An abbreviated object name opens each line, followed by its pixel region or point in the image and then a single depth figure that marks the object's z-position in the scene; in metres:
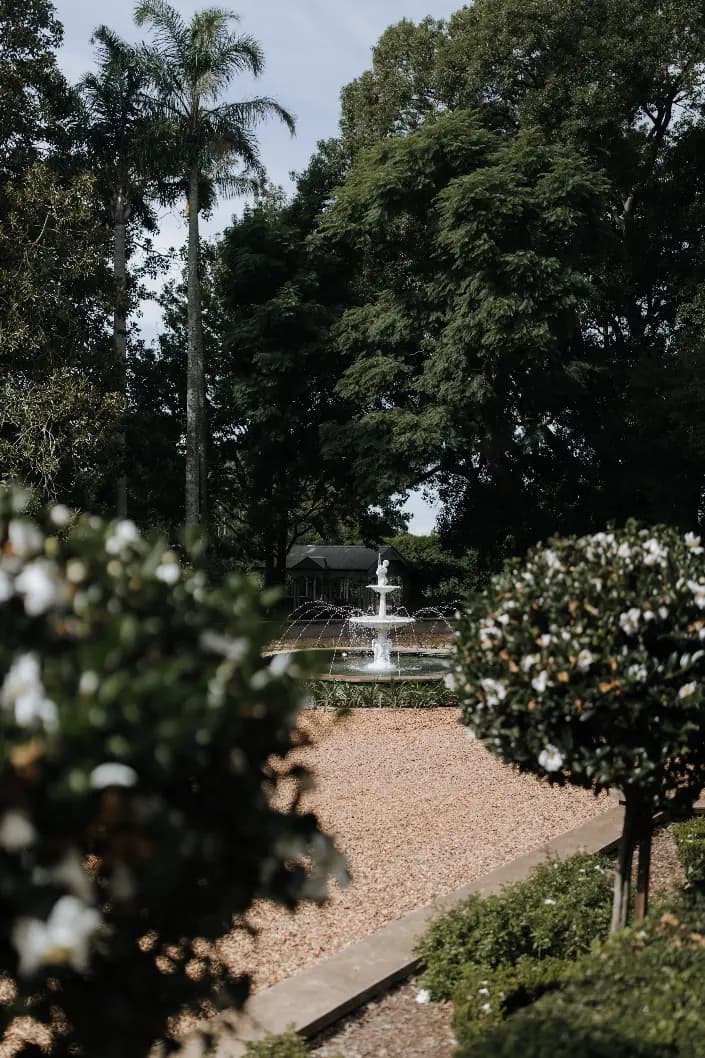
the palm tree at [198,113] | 23.72
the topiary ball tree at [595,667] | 3.90
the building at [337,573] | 38.28
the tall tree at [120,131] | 24.08
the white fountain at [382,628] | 14.90
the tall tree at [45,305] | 19.16
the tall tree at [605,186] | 23.67
